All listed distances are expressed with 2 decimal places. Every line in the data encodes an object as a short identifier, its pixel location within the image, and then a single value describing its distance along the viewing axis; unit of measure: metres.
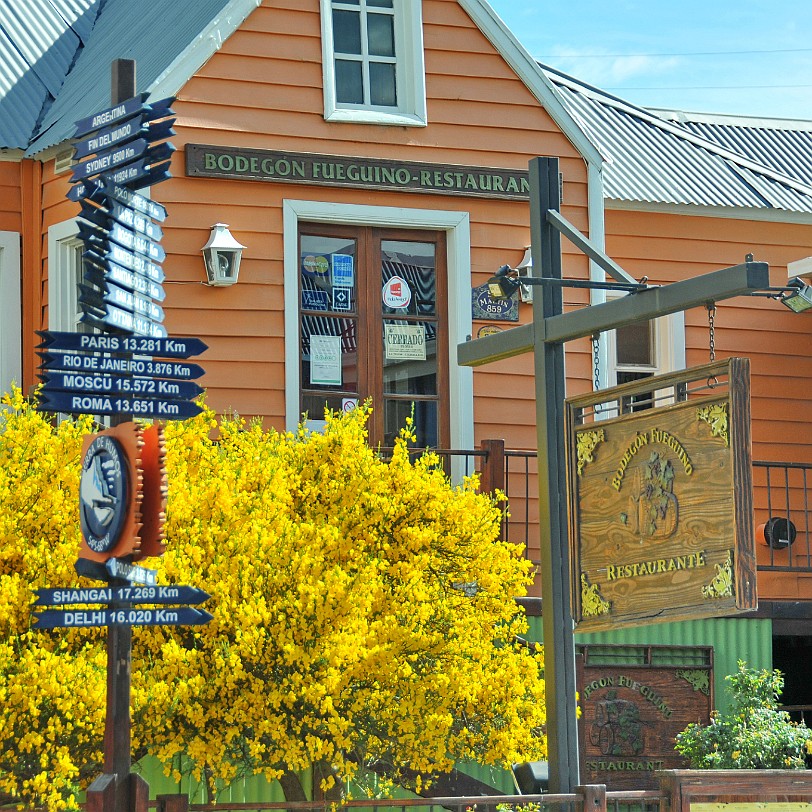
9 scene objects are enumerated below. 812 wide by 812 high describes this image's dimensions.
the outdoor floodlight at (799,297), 16.52
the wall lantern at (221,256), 24.50
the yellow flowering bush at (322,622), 18.02
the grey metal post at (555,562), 17.11
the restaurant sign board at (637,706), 25.73
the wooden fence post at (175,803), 15.36
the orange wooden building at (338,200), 24.91
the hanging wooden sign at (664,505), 14.70
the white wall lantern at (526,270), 26.22
